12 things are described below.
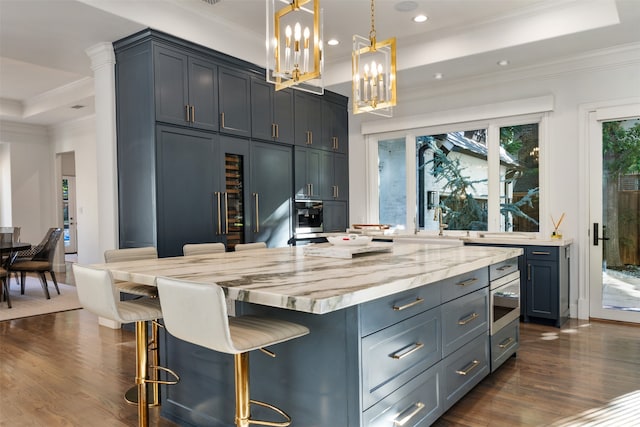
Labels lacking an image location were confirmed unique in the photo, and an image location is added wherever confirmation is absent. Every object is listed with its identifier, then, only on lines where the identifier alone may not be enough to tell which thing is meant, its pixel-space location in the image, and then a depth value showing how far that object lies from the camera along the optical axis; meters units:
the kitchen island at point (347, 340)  1.62
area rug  5.08
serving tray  2.65
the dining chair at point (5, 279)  5.22
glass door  4.42
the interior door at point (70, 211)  11.02
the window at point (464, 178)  5.09
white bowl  2.96
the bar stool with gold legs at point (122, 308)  1.92
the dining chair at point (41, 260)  5.74
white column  4.28
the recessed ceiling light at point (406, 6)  4.06
